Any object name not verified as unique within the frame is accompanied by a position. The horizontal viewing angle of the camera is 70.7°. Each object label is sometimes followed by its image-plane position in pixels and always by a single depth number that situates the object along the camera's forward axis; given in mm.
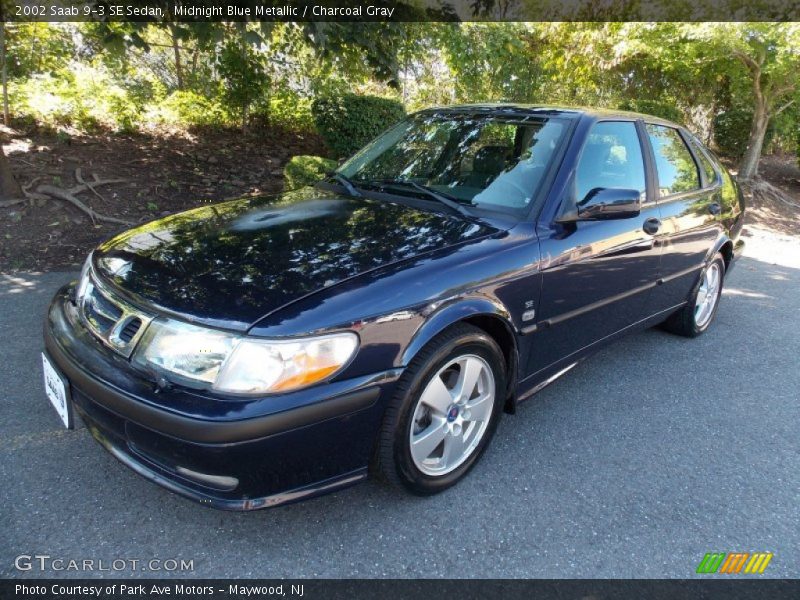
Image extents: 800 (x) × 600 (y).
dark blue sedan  1842
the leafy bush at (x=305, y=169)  6102
